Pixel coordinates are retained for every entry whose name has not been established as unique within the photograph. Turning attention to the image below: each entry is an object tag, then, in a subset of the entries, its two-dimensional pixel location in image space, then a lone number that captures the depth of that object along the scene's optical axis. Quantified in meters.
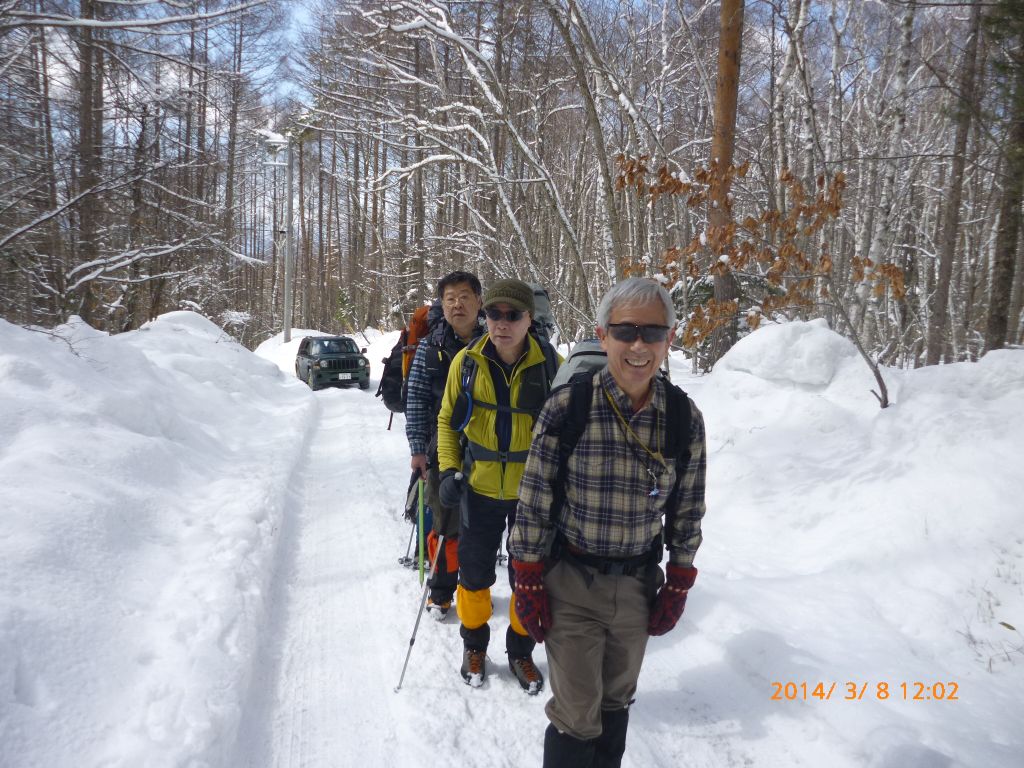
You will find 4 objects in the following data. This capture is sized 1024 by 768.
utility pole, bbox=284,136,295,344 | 22.62
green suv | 14.21
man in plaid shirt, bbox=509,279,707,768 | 1.87
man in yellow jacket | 2.70
